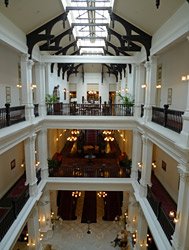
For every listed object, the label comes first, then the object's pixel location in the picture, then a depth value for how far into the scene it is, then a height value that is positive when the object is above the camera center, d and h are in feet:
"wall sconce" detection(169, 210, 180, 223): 21.70 -11.18
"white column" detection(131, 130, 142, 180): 43.42 -10.33
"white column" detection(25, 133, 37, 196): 36.00 -10.44
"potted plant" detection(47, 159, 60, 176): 46.09 -13.76
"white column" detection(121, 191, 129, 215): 51.85 -23.38
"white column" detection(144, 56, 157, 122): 34.04 +1.38
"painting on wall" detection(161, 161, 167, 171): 41.64 -12.44
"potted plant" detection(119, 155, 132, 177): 46.16 -14.10
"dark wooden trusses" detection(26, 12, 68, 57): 33.71 +8.95
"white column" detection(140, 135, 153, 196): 35.78 -10.48
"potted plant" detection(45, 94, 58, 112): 44.38 -1.07
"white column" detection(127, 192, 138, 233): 43.22 -22.54
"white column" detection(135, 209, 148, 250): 36.75 -21.31
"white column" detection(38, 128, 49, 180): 43.45 -10.53
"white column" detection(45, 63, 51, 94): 50.81 +3.31
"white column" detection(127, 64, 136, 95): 49.93 +3.13
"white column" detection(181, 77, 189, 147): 20.04 -2.95
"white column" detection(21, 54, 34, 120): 34.22 +1.50
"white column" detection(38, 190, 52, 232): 44.03 -22.60
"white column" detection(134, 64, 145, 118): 42.06 +1.26
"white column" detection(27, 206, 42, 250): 37.58 -21.66
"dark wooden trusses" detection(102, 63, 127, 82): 65.46 +8.59
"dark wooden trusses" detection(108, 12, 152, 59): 33.09 +8.86
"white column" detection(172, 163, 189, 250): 20.34 -10.19
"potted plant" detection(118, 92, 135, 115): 44.00 -1.50
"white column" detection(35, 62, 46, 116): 42.37 +1.87
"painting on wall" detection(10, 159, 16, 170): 42.66 -12.49
